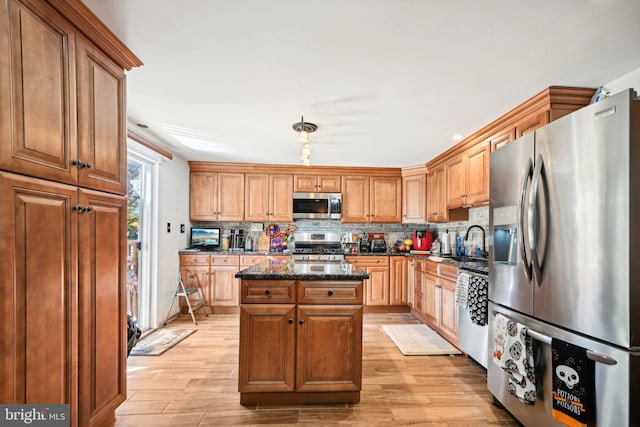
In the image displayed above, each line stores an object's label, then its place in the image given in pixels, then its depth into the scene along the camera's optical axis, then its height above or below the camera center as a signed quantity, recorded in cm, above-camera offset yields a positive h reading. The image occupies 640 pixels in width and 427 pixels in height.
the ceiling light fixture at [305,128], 271 +85
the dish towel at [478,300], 241 -72
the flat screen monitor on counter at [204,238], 459 -37
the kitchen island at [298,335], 198 -83
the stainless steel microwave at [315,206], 466 +15
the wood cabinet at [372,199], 476 +27
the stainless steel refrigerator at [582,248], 122 -16
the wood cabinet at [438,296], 313 -100
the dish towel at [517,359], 163 -86
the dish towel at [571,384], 133 -82
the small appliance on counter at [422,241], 469 -42
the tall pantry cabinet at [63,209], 110 +3
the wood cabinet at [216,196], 453 +30
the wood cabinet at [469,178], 296 +43
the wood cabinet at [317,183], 470 +52
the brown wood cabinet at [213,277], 419 -90
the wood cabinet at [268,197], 461 +29
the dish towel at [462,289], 262 -69
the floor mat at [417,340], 300 -143
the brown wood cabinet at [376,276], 436 -93
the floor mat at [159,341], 290 -138
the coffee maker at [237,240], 477 -41
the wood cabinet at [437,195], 390 +29
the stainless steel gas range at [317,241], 485 -45
